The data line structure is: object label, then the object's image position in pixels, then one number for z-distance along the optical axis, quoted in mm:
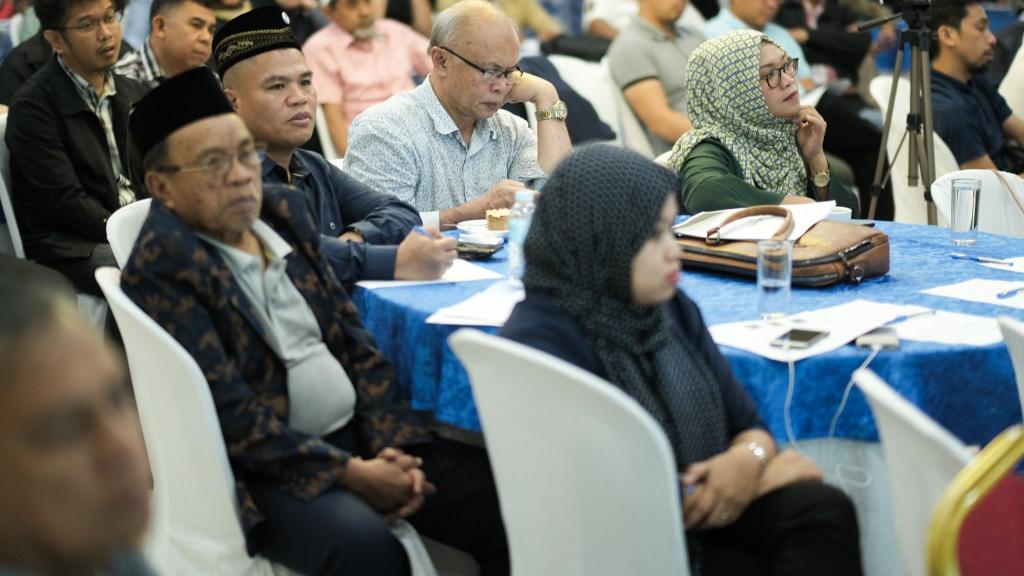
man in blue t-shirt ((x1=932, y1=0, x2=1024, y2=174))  4934
